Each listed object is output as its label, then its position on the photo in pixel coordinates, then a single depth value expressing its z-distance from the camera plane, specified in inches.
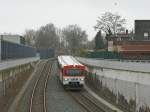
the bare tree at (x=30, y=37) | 7026.6
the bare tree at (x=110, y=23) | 4630.9
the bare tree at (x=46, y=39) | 6953.7
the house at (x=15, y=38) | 3115.7
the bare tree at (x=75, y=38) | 6491.1
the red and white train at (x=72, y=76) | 1748.6
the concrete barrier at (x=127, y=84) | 1077.1
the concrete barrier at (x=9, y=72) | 1455.6
